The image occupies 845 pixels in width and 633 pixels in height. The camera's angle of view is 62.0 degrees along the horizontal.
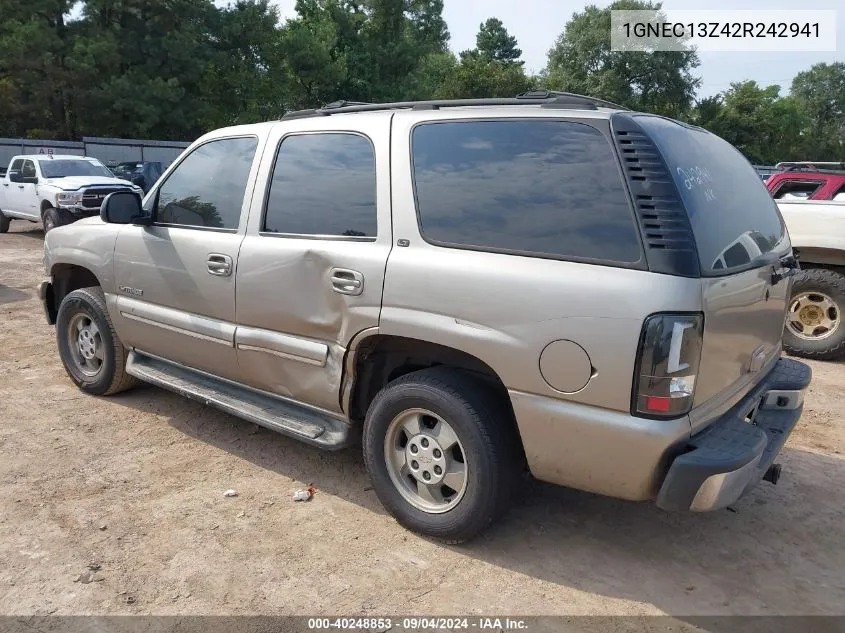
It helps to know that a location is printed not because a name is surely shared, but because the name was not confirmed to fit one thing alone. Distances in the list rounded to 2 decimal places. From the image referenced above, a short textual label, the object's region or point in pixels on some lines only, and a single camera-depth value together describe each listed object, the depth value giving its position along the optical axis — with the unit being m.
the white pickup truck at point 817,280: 6.35
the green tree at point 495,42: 74.31
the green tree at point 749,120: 49.91
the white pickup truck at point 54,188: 13.73
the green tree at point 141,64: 30.69
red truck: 7.61
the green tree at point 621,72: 50.50
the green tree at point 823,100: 66.12
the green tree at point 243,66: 35.19
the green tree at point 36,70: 28.59
